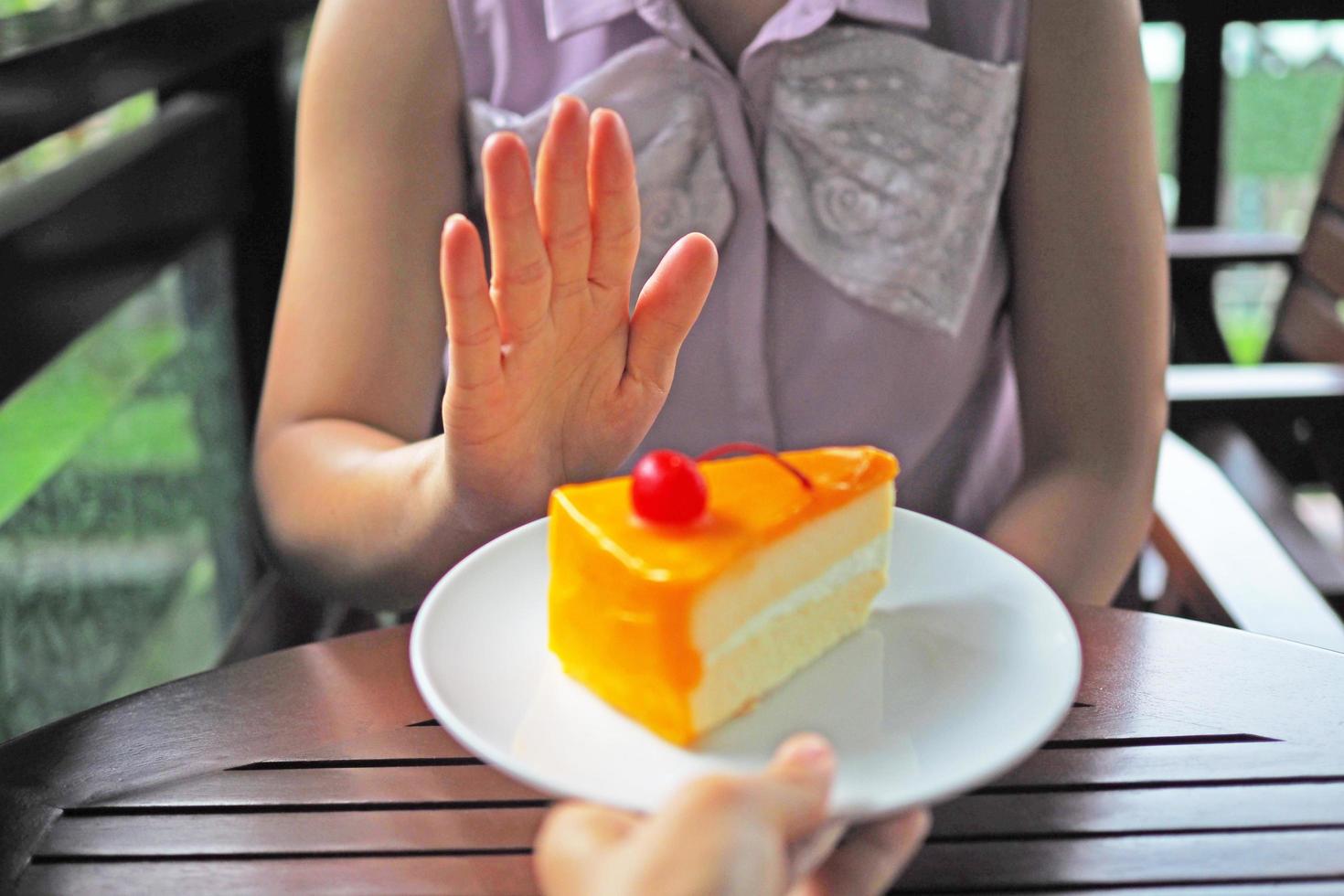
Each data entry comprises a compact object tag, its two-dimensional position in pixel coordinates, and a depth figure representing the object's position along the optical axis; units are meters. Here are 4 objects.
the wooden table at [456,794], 0.65
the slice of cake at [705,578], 0.63
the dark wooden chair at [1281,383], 1.56
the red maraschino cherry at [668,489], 0.65
